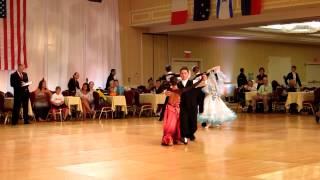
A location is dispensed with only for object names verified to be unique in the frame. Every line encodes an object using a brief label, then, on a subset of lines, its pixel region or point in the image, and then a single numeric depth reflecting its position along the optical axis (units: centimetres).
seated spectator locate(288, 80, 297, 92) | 1894
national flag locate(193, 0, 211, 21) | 1712
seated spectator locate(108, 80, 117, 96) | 1706
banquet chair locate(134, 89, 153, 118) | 1767
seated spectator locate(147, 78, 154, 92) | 1902
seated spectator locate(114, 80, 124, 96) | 1744
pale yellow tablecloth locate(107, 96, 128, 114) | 1672
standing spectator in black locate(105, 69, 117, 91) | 1865
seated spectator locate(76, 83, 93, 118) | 1662
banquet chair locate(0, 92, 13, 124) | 1465
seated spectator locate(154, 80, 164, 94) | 1841
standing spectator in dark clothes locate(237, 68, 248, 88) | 2248
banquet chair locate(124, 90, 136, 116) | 1736
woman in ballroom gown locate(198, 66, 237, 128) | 1225
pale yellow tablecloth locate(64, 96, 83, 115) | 1584
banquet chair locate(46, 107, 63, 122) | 1576
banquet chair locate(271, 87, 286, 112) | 1941
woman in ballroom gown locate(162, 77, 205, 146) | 920
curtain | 1788
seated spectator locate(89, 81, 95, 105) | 1689
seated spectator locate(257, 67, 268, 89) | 1970
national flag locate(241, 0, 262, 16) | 1576
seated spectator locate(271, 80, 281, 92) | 2015
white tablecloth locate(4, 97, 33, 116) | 1502
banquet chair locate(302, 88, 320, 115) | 1748
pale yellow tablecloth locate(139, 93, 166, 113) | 1744
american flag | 1688
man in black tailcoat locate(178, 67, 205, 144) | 927
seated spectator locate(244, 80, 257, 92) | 2033
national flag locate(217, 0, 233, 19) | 1644
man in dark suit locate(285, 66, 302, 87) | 2007
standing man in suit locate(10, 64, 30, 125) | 1437
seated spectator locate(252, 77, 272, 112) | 1944
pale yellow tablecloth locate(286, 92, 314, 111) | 1766
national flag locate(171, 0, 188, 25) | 1772
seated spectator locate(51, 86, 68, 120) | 1559
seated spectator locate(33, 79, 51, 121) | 1561
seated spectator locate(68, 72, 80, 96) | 1731
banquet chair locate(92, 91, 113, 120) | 1669
